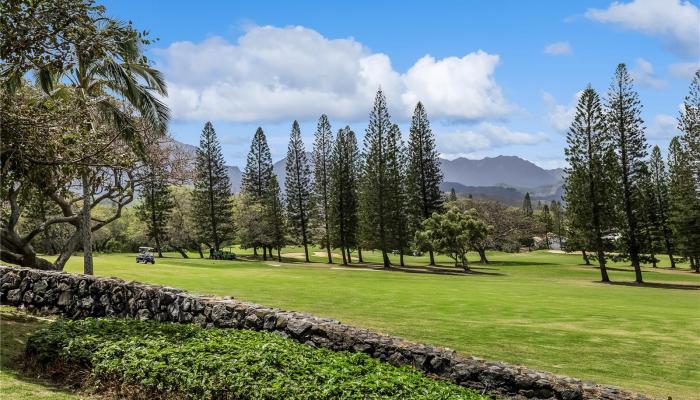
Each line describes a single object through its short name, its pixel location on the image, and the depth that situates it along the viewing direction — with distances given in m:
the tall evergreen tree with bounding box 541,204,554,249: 119.55
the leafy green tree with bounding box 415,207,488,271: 55.84
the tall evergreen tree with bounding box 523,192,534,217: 143.43
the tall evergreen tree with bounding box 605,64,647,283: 46.31
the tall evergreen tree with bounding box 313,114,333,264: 68.31
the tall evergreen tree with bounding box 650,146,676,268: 68.38
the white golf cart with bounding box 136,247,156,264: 42.84
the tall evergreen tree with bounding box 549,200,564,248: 125.53
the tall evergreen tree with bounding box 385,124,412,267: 60.75
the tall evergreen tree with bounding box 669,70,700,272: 50.23
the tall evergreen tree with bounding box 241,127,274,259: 78.50
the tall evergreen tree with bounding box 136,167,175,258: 67.69
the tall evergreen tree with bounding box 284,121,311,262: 69.93
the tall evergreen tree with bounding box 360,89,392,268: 59.91
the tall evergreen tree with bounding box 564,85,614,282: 46.50
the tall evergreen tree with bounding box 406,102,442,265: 66.44
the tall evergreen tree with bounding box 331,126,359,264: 65.50
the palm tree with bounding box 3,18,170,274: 18.41
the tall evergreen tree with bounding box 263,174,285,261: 71.69
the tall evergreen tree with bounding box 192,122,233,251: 70.31
